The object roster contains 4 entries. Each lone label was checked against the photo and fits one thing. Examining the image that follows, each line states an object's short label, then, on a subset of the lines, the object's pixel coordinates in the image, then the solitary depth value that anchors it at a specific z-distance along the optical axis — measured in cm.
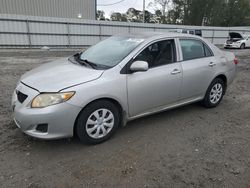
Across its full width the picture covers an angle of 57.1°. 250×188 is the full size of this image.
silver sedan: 295
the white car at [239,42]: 2181
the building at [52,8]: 1916
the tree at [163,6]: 4096
